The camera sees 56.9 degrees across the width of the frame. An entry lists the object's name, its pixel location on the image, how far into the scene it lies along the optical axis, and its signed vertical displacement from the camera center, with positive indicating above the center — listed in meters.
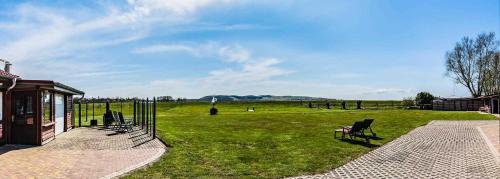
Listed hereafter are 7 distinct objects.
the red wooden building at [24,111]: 14.23 -0.25
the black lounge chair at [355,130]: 16.30 -1.14
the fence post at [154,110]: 15.81 -0.31
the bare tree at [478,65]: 58.19 +4.25
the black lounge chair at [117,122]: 20.97 -0.94
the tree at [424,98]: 66.62 +0.02
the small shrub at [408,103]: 67.31 -0.69
